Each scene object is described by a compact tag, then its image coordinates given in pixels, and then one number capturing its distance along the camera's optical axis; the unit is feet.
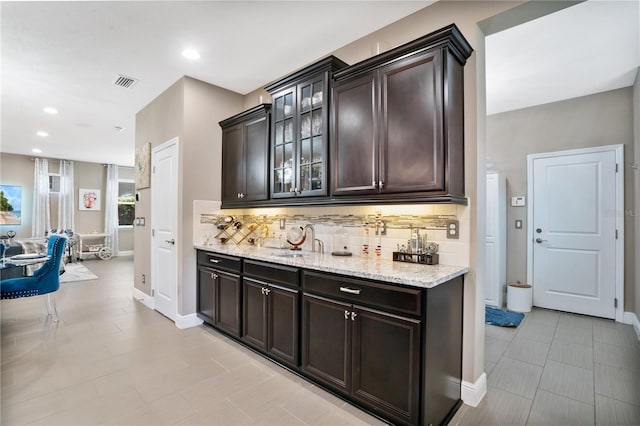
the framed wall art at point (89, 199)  29.19
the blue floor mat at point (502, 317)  11.76
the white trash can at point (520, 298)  13.39
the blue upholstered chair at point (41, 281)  10.52
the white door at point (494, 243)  13.78
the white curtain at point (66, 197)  27.89
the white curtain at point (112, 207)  30.22
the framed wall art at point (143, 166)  14.27
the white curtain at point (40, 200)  26.50
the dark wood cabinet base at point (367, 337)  5.64
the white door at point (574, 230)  12.57
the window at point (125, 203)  31.68
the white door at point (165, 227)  12.06
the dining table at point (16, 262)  10.82
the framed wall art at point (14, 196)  25.53
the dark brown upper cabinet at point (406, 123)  6.56
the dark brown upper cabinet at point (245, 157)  10.82
